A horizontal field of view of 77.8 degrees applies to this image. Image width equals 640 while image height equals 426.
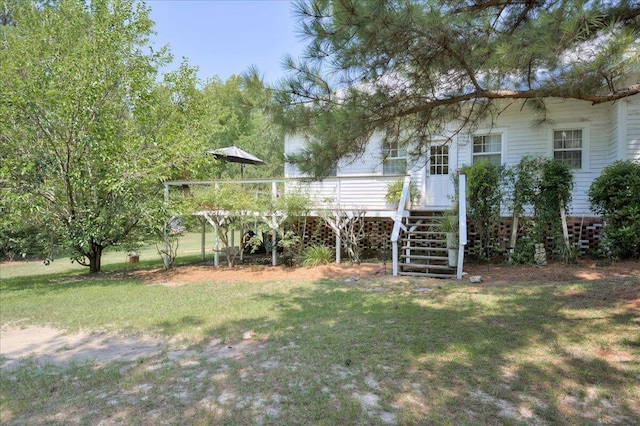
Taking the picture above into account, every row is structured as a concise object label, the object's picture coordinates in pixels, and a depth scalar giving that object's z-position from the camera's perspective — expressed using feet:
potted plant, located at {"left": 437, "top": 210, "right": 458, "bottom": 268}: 26.71
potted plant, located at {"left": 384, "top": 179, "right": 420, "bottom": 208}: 33.54
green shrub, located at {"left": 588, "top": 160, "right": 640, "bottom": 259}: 25.27
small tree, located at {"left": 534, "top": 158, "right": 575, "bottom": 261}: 27.48
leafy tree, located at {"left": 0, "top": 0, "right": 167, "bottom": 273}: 26.55
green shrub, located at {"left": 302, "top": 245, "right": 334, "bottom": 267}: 32.35
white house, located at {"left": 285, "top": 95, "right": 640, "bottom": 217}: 30.76
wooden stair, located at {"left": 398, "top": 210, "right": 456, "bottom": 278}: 26.61
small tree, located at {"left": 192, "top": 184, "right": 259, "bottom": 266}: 31.65
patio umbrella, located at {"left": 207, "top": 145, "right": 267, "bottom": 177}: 41.85
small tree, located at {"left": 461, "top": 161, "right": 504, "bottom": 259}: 29.50
